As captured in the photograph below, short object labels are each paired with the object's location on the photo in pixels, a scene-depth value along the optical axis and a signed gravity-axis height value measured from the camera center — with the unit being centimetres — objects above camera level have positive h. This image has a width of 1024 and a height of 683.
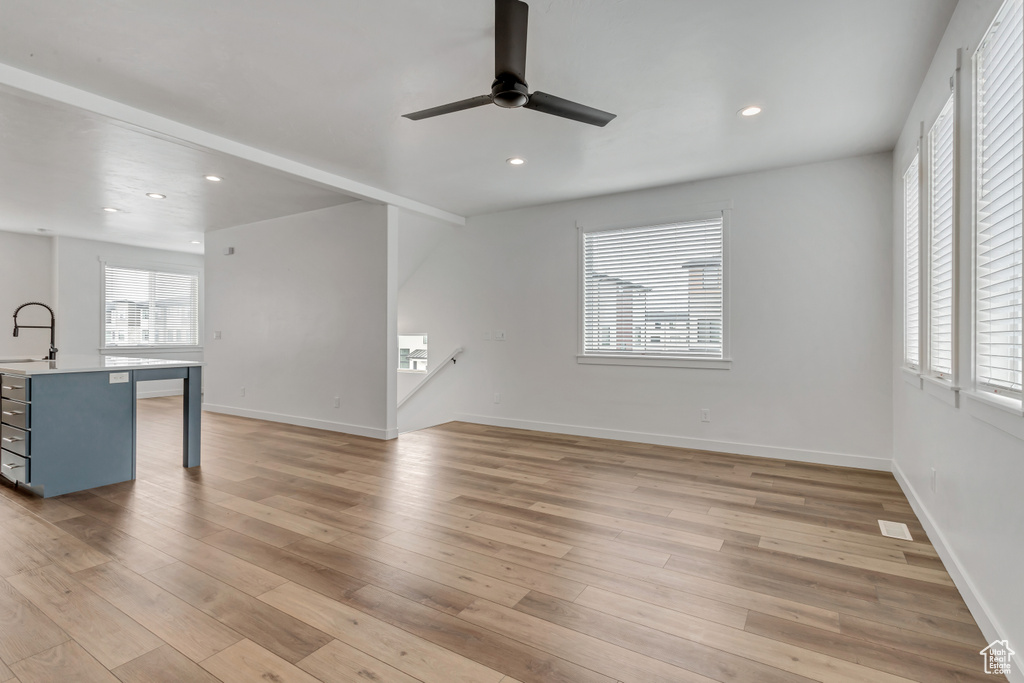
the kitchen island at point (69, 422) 342 -60
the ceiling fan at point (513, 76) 210 +119
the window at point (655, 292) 484 +51
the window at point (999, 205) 167 +50
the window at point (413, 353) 702 -18
